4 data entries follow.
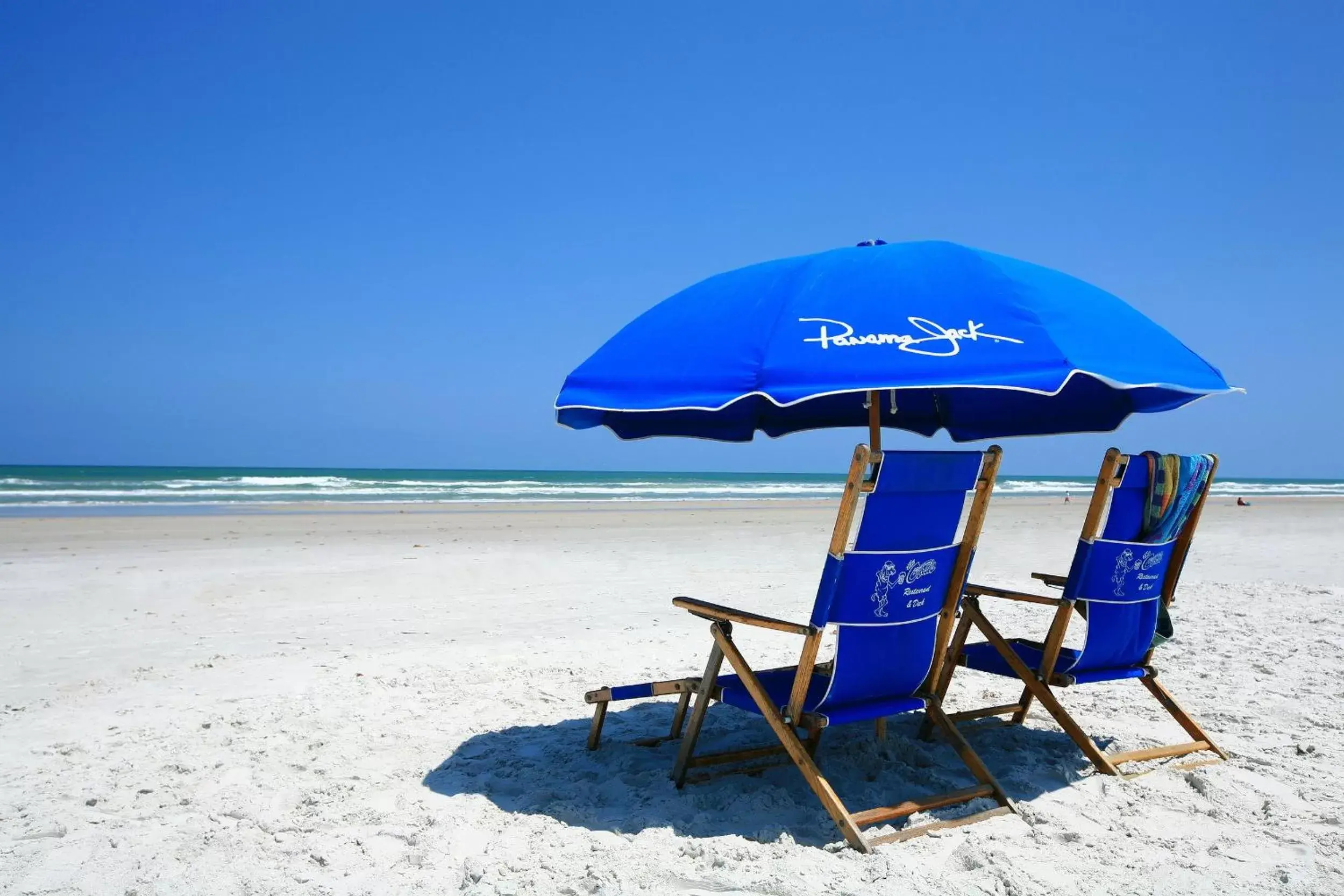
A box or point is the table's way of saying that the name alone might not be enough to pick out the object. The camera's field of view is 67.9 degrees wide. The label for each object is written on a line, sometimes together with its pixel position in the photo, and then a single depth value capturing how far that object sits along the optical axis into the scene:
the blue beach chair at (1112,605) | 3.55
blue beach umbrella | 2.83
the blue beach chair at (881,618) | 3.05
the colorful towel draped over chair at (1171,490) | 3.59
